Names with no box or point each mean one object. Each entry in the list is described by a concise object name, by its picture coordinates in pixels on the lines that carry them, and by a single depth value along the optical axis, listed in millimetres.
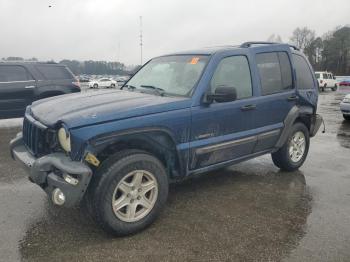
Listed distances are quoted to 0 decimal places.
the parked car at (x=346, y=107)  12305
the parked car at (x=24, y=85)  9438
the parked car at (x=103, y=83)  49719
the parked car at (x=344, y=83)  32600
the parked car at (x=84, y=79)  64938
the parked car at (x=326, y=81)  34231
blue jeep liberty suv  3527
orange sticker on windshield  4750
